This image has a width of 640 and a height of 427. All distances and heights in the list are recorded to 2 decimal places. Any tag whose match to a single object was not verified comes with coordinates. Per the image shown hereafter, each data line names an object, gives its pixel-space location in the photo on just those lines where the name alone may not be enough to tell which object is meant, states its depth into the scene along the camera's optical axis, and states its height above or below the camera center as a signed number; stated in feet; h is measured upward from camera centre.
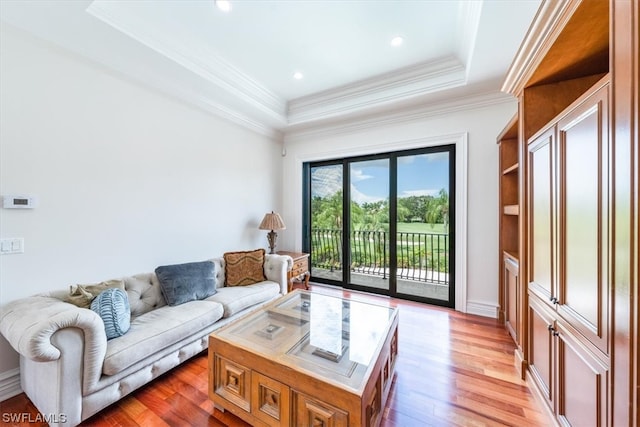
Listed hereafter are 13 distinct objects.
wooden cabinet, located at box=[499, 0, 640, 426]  2.95 +0.11
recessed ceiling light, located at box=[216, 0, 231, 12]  6.61 +5.65
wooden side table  11.91 -2.67
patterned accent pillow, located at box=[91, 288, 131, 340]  5.64 -2.27
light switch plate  5.87 -0.76
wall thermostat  5.90 +0.29
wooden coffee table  4.07 -2.80
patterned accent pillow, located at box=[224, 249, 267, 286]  10.01 -2.20
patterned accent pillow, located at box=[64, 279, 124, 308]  5.89 -1.93
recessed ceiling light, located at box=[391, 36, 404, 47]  8.10 +5.76
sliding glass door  11.39 -0.38
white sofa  4.56 -2.90
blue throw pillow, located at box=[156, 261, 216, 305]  7.84 -2.23
